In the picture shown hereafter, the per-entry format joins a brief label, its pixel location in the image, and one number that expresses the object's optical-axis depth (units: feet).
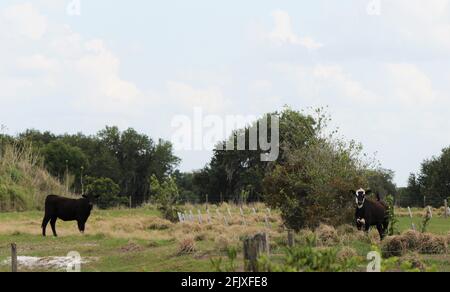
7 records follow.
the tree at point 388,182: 249.18
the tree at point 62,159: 232.32
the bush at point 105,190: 189.35
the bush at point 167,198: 118.21
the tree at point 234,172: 224.33
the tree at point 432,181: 213.25
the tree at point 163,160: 252.83
